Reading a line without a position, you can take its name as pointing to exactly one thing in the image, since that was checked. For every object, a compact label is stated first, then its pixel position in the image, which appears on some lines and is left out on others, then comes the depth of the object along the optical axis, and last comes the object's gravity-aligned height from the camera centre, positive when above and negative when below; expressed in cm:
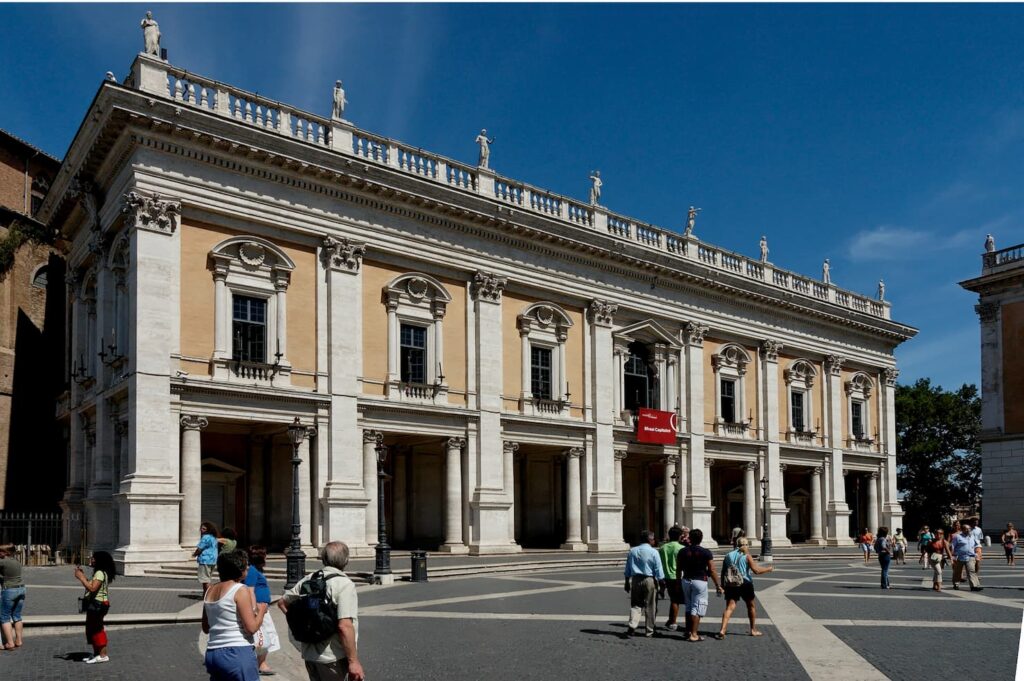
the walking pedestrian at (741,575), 1423 -206
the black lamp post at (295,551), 2119 -244
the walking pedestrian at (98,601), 1231 -201
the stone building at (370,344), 2653 +284
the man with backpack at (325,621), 722 -133
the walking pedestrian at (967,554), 2230 -272
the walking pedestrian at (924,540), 2631 -300
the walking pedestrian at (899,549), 3362 -393
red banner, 3778 +19
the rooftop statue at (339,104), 3053 +993
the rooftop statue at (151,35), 2675 +1052
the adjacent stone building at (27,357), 3634 +292
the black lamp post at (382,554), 2305 -273
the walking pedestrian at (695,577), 1406 -203
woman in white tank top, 735 -144
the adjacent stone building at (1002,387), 5056 +220
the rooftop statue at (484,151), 3428 +953
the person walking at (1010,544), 3294 -369
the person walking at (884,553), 2256 -271
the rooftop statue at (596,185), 3803 +924
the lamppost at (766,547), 3384 -390
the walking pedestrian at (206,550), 1827 -208
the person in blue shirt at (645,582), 1448 -214
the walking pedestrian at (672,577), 1518 -216
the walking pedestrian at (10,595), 1323 -208
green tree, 7094 -164
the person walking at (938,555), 2233 -277
